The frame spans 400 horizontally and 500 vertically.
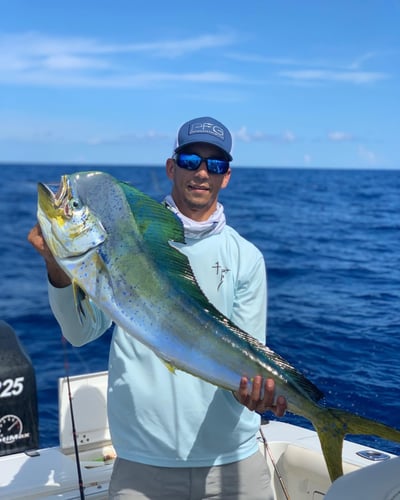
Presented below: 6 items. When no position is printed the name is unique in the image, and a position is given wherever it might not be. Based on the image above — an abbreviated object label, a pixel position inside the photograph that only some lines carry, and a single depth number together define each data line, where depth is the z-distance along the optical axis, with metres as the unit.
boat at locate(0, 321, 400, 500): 3.28
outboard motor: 3.93
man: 2.50
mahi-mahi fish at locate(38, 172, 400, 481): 1.96
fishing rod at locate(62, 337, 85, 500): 3.08
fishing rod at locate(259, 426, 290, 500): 3.59
